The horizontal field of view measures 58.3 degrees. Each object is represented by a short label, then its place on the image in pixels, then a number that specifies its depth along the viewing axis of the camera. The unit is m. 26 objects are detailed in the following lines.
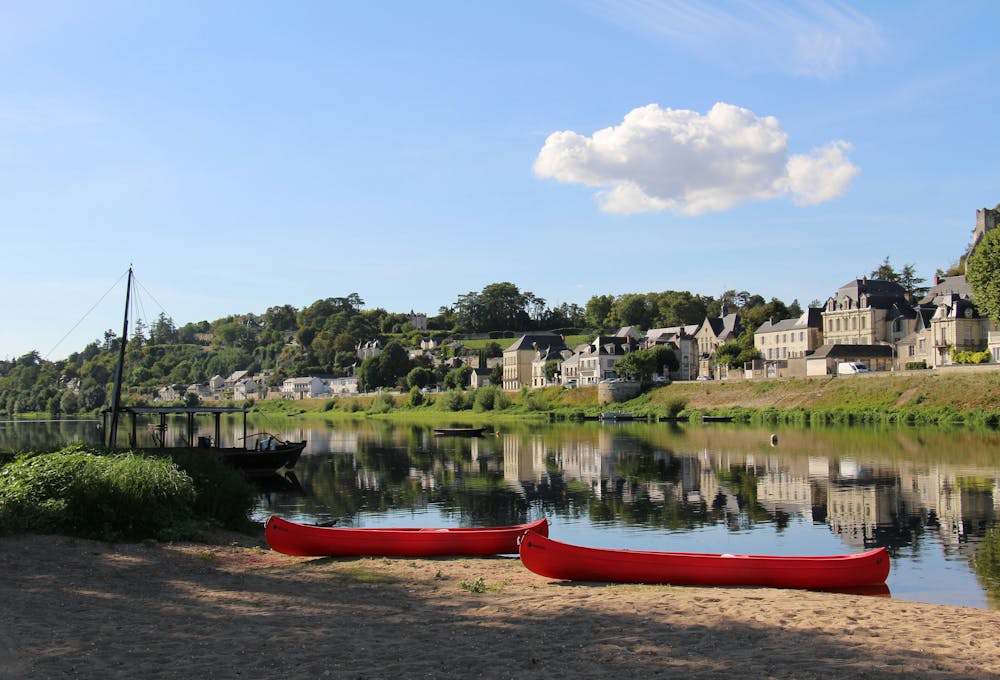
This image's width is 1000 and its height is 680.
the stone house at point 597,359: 124.69
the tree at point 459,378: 145.79
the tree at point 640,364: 108.62
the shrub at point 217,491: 23.03
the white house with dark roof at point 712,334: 124.62
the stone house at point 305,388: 187.62
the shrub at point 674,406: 94.38
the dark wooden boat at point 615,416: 93.50
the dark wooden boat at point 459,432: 76.06
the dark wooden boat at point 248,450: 39.34
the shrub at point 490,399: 112.81
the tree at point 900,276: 146.62
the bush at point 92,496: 19.19
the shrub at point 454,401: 118.56
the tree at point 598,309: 192.50
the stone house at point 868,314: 101.81
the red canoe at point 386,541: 19.69
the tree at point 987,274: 75.75
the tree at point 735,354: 109.81
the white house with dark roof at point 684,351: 125.86
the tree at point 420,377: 146.00
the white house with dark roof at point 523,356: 147.62
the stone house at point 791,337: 109.56
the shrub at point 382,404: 131.50
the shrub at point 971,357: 78.62
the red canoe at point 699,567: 16.59
